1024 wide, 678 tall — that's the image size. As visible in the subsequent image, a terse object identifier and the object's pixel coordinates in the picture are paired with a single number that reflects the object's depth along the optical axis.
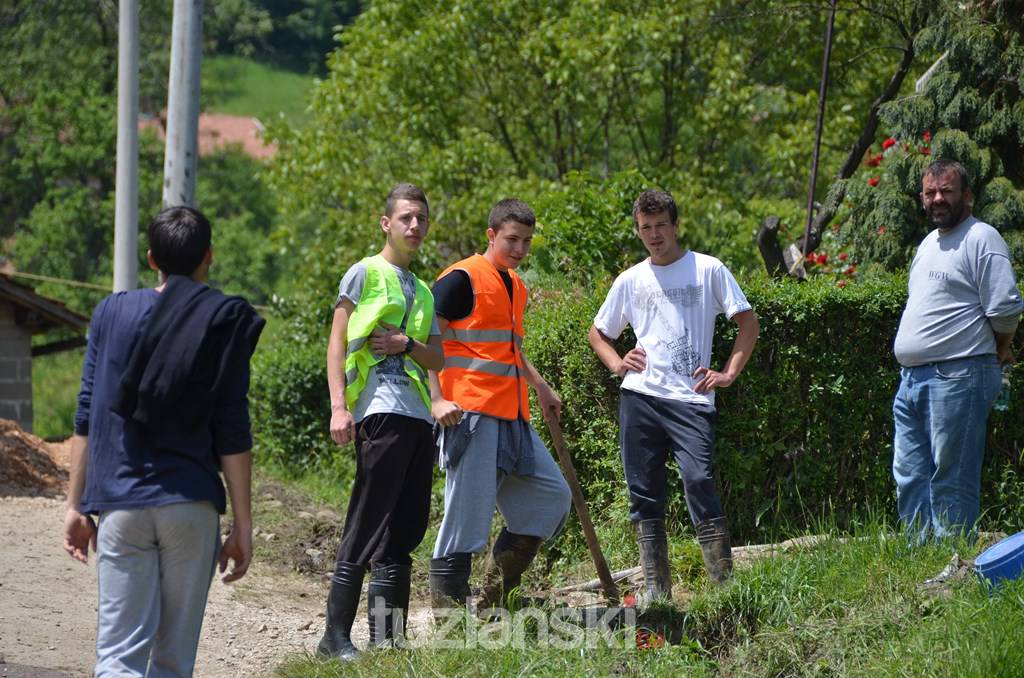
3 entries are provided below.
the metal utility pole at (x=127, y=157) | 21.92
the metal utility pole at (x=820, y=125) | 19.05
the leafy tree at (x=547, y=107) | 33.31
